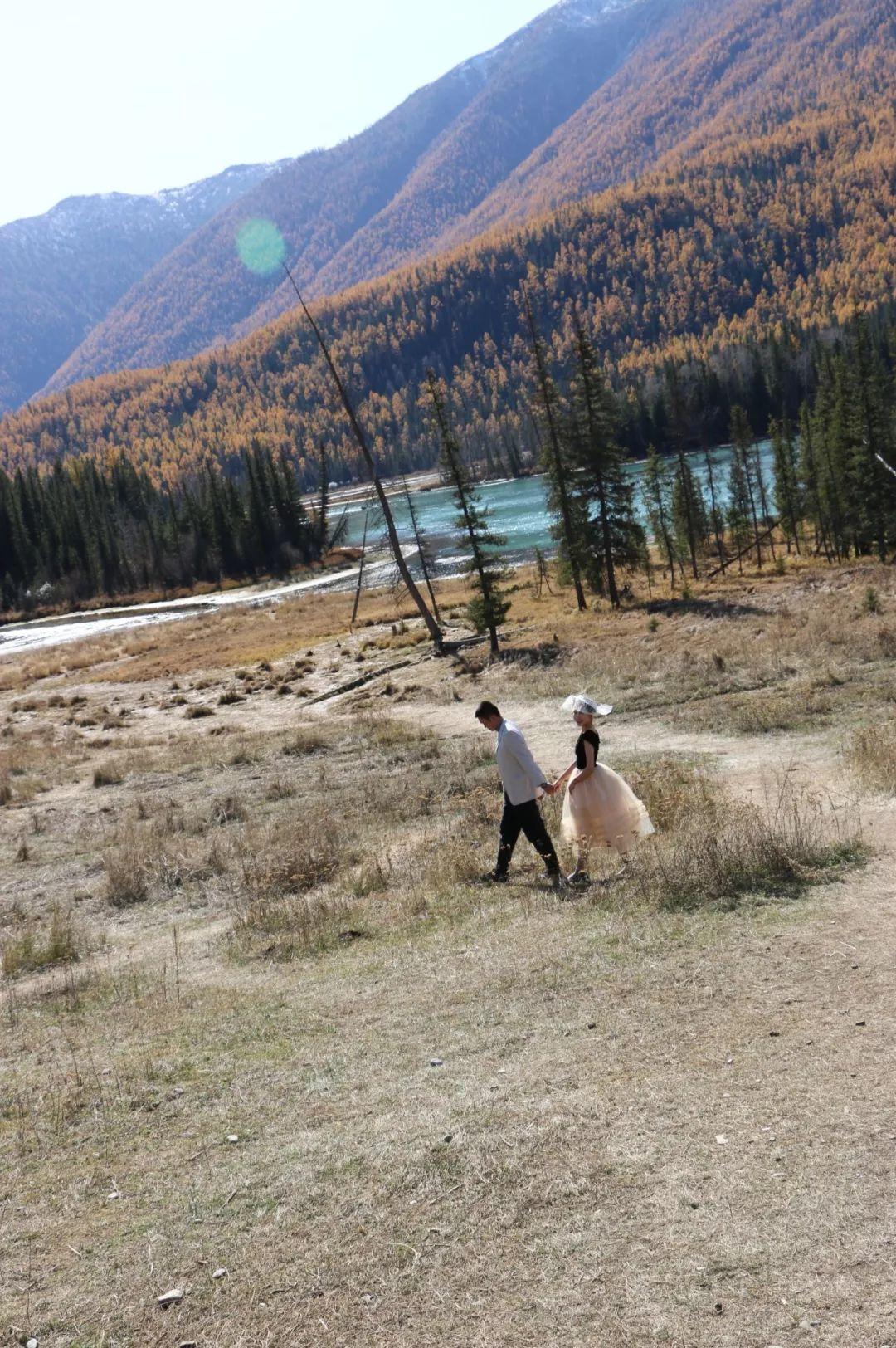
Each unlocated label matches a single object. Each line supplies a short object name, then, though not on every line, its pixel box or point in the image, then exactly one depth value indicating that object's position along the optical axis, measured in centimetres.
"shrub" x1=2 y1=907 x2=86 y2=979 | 1092
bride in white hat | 1076
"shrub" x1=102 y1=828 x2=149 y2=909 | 1348
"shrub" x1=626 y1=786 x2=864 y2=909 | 936
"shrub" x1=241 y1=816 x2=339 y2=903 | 1256
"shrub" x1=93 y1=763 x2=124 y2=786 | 2388
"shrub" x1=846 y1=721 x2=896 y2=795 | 1229
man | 1065
